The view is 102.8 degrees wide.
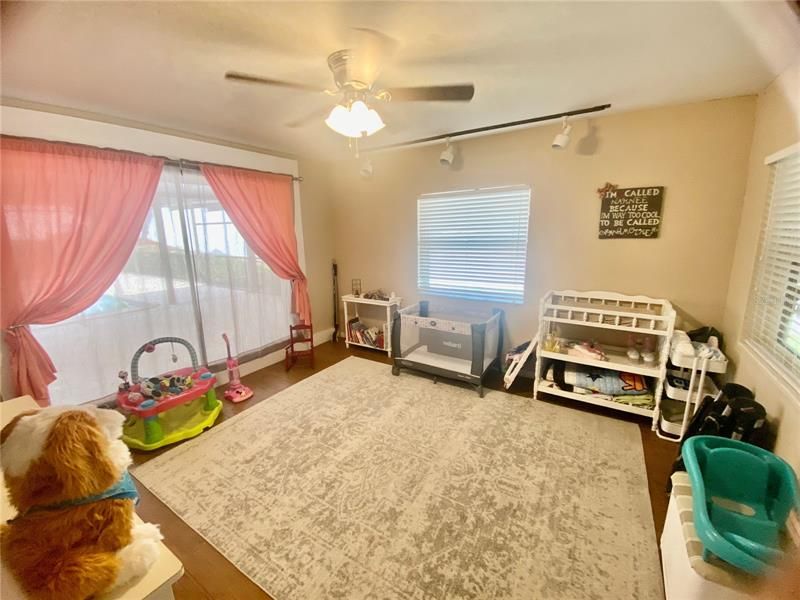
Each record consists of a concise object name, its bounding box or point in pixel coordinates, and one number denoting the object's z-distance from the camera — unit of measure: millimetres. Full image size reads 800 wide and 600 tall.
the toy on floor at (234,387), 2773
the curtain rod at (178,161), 2479
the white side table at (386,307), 3618
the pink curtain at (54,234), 1854
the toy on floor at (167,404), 2148
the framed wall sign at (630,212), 2418
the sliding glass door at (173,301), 2223
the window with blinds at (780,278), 1616
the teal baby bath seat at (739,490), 1163
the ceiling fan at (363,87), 1438
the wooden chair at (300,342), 3446
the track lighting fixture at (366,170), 3078
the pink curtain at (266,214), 2865
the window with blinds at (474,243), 3014
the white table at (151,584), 734
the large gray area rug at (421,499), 1342
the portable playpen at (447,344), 2752
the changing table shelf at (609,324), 2248
